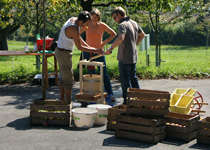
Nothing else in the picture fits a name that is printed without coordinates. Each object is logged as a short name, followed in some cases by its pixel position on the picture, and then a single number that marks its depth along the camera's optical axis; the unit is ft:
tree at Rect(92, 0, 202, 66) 43.29
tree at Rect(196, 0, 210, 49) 129.41
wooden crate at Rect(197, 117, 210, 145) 20.65
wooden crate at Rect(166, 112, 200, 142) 21.20
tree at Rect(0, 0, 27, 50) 45.03
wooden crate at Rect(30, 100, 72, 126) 24.12
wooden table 37.29
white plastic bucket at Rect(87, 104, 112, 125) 24.63
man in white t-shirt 25.54
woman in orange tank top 30.37
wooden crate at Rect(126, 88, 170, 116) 21.61
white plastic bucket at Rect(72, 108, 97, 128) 23.75
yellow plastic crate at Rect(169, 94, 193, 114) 23.99
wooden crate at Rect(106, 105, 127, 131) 23.10
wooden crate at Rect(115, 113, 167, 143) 20.72
